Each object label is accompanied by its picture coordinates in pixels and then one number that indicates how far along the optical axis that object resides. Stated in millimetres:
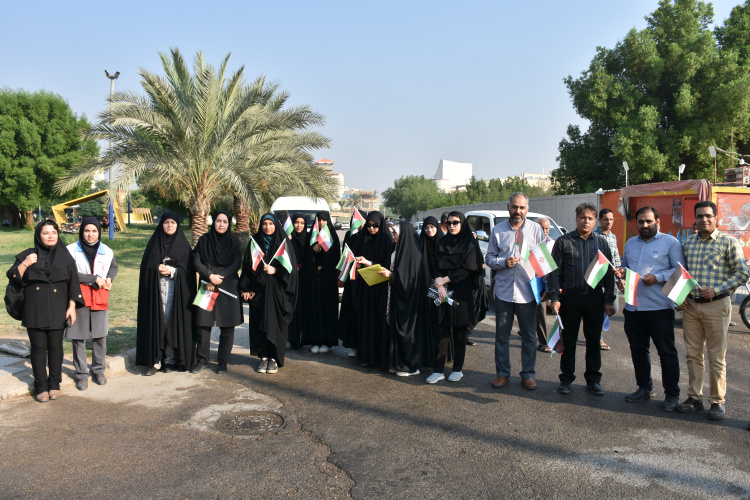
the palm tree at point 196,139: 14773
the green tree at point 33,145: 36656
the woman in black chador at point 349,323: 6866
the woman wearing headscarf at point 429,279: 6031
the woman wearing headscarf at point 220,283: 6129
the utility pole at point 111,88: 26959
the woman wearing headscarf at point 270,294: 6223
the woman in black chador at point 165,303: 6000
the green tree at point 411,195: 96875
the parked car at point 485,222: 11492
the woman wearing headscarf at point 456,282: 5598
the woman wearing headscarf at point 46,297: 5062
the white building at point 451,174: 140800
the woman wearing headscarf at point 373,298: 6301
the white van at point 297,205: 16641
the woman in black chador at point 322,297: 7160
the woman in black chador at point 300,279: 7195
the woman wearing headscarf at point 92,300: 5531
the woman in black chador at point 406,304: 5988
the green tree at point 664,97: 22656
